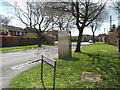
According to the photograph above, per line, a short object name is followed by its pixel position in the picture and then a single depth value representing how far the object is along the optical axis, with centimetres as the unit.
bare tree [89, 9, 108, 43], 3443
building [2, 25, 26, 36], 3734
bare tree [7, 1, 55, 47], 1784
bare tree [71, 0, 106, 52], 983
